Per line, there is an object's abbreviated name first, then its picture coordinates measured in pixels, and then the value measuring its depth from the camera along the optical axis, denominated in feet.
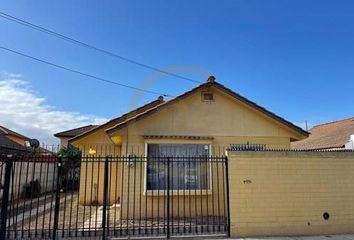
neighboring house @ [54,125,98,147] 108.71
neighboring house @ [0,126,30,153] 59.49
